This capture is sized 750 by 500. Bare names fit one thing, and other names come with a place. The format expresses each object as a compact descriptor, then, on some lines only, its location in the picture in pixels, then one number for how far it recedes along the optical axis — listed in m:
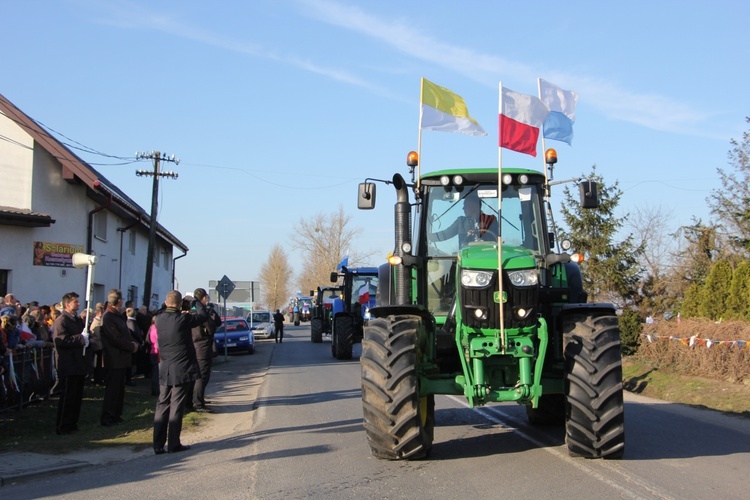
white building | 20.41
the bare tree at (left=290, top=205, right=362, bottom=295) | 83.50
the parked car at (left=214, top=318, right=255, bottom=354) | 28.45
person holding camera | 12.44
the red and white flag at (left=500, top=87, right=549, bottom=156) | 9.36
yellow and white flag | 10.49
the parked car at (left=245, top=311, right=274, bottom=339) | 43.00
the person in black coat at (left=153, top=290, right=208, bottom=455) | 9.22
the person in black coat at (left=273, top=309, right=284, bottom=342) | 37.16
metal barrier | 11.42
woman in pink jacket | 12.88
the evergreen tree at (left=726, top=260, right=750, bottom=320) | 17.03
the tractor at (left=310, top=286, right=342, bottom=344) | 33.31
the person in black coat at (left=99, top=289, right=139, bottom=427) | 11.23
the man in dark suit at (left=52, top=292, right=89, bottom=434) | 10.52
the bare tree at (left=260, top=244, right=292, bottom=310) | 117.25
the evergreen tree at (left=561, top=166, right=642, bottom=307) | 21.69
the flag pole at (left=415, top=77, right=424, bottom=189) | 9.46
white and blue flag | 10.94
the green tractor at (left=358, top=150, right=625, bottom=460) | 7.55
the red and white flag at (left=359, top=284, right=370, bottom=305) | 23.50
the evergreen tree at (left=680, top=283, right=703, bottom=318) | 18.73
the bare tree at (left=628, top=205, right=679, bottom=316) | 22.52
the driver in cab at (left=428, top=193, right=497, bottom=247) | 9.02
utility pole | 28.51
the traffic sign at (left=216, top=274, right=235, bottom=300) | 27.04
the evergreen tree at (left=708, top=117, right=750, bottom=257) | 23.81
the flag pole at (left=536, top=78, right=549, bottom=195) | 9.28
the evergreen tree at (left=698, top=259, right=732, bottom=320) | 17.88
